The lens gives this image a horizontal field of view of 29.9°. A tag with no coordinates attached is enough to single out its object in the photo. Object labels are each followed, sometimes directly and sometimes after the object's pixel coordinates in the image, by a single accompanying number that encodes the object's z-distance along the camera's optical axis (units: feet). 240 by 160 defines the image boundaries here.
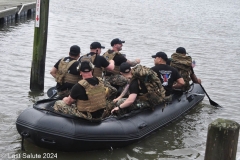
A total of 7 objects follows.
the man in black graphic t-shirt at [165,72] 28.91
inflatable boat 22.76
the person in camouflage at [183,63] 33.65
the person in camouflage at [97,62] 29.04
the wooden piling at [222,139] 16.90
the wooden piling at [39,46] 33.73
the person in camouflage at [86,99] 23.32
